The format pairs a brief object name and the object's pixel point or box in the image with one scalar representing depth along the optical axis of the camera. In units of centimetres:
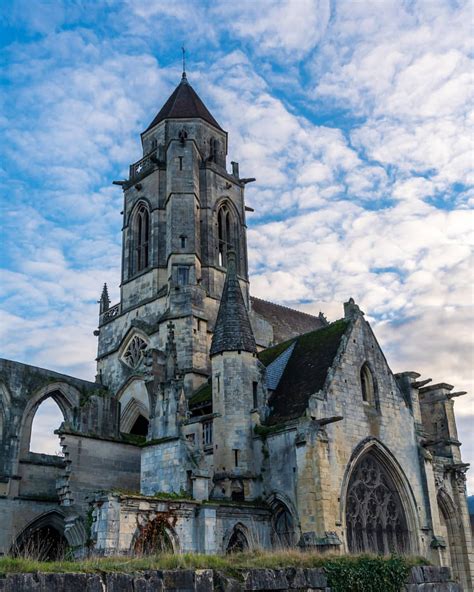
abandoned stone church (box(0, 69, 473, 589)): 1773
